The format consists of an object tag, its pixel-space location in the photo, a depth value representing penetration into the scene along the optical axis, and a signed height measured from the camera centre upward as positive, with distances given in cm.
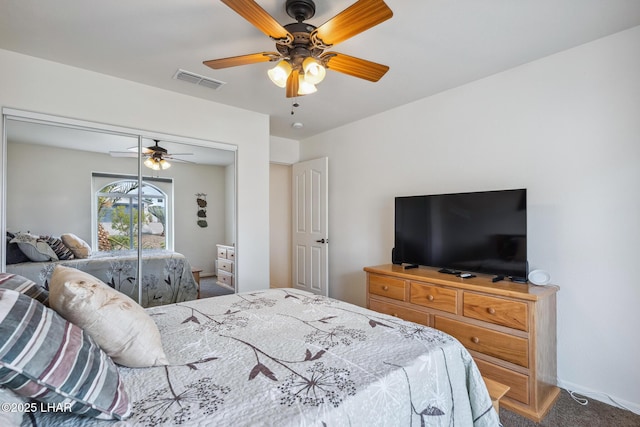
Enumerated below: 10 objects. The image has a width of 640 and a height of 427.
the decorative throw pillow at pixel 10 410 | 73 -47
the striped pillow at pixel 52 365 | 75 -39
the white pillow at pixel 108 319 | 104 -37
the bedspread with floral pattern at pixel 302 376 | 89 -56
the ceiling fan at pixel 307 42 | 152 +97
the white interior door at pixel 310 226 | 432 -19
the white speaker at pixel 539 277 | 226 -47
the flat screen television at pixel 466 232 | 237 -16
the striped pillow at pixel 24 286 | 113 -28
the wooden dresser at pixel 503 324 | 203 -81
